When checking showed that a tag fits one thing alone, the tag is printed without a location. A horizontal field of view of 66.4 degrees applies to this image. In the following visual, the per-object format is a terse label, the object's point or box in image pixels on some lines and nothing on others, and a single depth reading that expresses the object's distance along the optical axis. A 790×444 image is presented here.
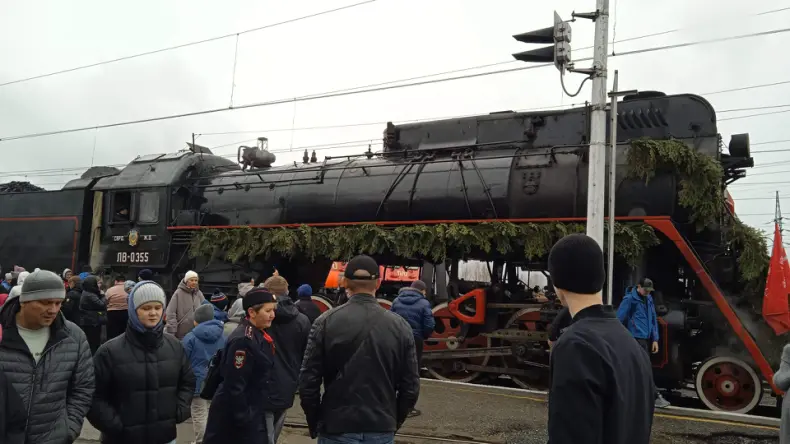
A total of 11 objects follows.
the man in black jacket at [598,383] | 1.84
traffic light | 7.27
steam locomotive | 7.51
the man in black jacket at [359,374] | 3.12
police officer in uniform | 3.52
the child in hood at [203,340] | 4.75
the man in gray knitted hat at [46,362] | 2.84
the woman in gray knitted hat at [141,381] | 3.27
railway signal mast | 6.87
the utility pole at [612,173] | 6.80
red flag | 6.78
